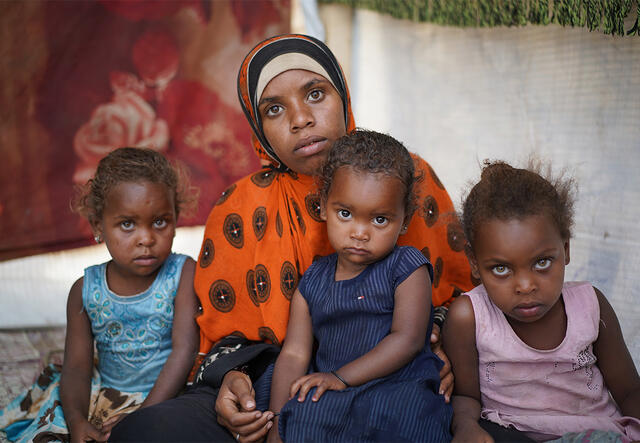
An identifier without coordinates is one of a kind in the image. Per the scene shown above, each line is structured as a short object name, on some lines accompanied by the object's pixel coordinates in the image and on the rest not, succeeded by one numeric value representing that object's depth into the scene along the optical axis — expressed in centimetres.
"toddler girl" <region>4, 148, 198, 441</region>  218
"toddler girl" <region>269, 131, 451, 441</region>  162
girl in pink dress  167
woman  201
